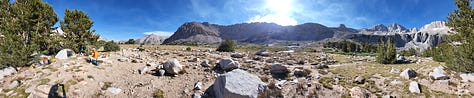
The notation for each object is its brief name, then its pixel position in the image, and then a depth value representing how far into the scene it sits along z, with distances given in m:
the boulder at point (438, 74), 14.14
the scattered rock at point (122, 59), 22.00
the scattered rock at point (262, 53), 47.58
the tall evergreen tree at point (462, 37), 14.23
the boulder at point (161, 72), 17.71
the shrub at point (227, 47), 65.69
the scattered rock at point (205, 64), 21.63
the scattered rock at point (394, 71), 18.18
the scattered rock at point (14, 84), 13.37
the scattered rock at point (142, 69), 18.19
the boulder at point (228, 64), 19.75
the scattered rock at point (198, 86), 14.81
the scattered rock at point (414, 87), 12.87
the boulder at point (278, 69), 19.41
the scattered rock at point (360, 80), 15.80
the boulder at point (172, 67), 17.77
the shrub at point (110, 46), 41.43
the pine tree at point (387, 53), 31.88
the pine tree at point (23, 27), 16.86
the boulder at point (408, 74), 15.51
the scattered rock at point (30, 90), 12.48
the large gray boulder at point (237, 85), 11.79
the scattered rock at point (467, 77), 13.45
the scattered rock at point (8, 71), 15.24
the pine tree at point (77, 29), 27.55
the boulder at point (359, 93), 12.75
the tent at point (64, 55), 20.57
